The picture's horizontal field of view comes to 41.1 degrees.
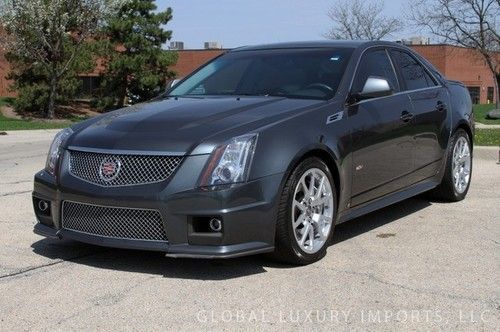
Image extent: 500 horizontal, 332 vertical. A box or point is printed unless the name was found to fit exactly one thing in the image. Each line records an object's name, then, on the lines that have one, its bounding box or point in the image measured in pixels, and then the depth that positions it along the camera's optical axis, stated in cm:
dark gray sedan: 436
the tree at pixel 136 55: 3459
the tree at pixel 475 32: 3688
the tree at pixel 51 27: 2909
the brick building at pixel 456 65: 5600
